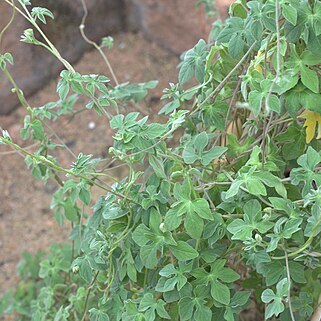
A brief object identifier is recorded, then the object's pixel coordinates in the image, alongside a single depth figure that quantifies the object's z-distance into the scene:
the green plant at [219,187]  0.83
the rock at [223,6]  1.88
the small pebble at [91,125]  2.12
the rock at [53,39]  2.04
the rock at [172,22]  2.16
